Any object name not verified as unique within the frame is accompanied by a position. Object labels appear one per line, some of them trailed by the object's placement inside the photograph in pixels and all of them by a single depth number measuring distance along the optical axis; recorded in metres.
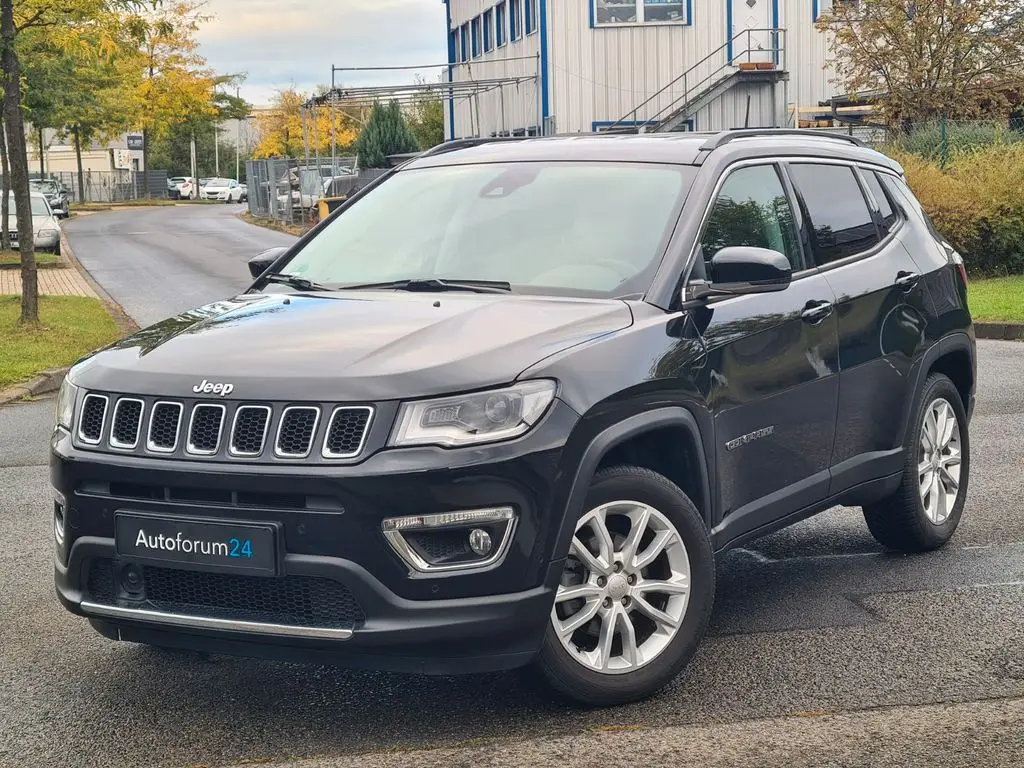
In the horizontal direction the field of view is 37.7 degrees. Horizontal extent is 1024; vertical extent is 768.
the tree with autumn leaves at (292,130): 82.99
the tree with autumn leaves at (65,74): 17.73
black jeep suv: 4.07
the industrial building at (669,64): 36.59
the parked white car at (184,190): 82.75
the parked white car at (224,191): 77.25
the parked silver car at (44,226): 33.31
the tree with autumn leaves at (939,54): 26.88
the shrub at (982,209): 20.50
